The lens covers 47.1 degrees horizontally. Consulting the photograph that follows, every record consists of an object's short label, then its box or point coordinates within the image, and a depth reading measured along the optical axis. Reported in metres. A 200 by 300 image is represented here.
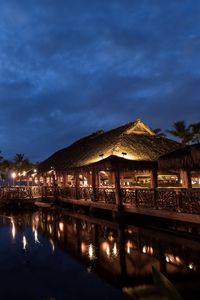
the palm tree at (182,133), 33.26
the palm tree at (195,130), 32.36
